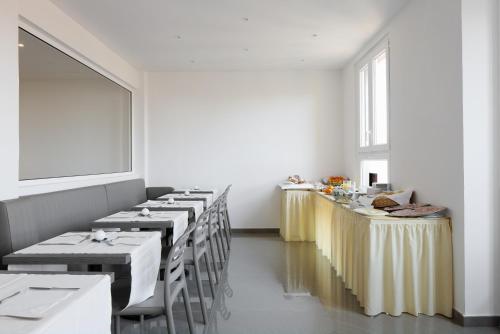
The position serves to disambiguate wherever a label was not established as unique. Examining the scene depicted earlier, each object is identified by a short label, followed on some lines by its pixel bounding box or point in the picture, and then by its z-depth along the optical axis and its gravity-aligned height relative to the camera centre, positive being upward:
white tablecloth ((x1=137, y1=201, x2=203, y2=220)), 4.19 -0.40
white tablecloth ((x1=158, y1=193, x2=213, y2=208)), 5.16 -0.38
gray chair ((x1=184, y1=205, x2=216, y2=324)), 2.93 -0.68
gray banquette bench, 2.96 -0.41
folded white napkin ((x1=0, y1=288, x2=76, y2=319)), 1.25 -0.45
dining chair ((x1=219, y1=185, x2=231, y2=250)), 4.68 -0.64
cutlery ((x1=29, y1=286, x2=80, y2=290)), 1.51 -0.45
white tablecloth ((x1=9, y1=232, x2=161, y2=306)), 2.13 -0.47
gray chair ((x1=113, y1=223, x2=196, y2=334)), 2.09 -0.72
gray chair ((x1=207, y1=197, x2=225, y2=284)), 3.79 -0.64
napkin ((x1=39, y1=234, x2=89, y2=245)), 2.40 -0.44
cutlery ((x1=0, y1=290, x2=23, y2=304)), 1.39 -0.46
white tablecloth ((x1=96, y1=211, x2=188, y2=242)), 3.29 -0.42
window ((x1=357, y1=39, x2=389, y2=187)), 4.85 +0.72
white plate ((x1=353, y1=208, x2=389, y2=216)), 3.24 -0.37
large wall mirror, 3.70 +0.60
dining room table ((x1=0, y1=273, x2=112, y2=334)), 1.21 -0.45
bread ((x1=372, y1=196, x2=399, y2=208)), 3.65 -0.32
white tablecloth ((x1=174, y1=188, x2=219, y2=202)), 5.96 -0.36
